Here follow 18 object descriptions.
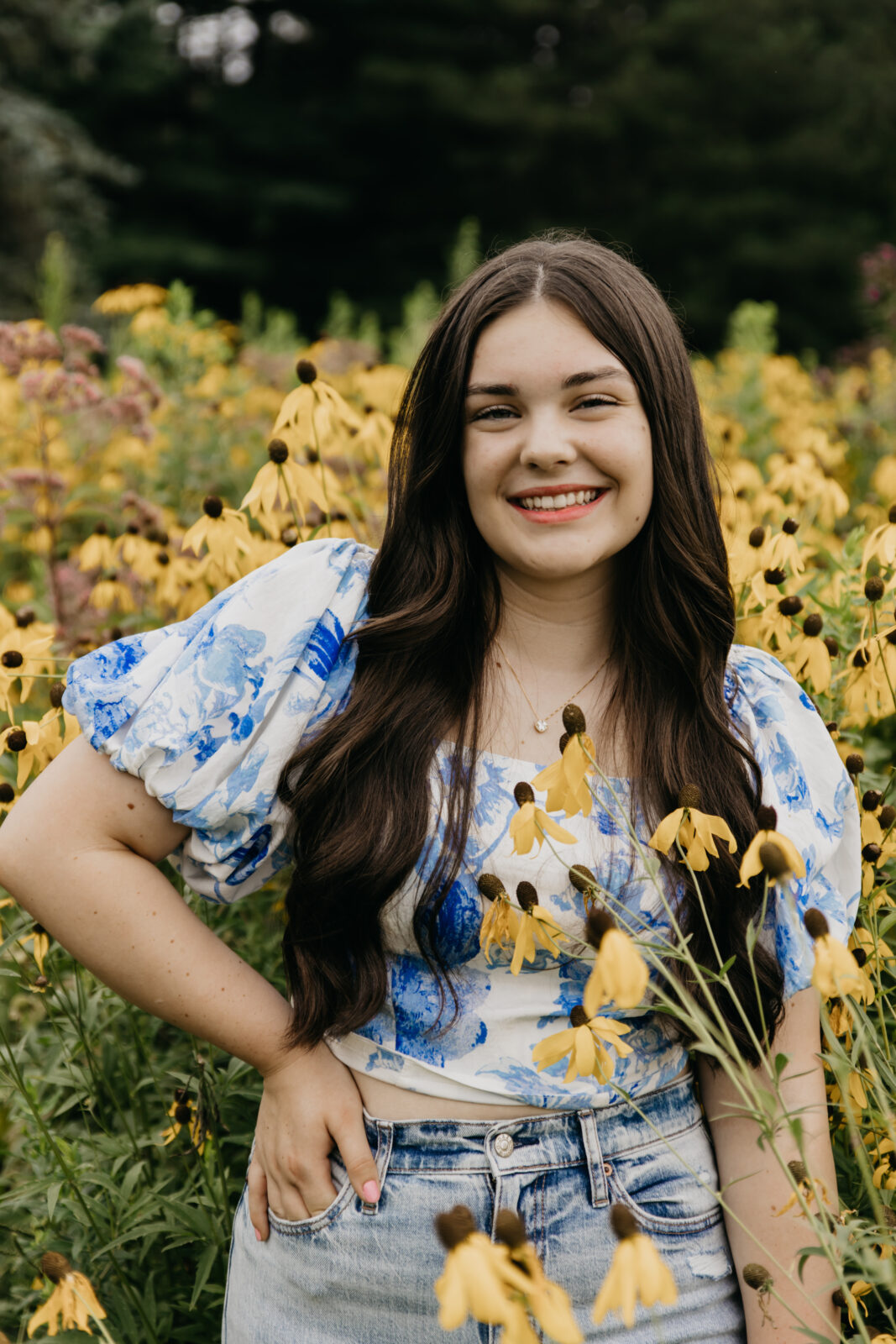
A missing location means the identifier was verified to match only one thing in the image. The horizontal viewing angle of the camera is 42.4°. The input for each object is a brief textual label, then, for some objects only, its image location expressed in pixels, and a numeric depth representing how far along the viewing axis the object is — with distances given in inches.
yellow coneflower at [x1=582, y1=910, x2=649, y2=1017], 35.3
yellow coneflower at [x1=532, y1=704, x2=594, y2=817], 45.6
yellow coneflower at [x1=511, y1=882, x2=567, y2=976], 46.8
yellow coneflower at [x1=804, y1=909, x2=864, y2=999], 37.1
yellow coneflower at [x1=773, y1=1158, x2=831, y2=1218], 49.4
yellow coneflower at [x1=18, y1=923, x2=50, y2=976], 64.3
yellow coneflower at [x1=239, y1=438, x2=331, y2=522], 72.9
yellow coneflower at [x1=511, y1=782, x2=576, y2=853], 44.8
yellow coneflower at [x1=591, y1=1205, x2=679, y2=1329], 32.6
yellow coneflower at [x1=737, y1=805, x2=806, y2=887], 39.1
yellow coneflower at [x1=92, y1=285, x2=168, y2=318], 155.6
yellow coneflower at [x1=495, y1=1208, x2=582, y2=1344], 31.4
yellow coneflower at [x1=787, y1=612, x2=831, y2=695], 71.4
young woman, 53.0
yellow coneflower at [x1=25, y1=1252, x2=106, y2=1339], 41.1
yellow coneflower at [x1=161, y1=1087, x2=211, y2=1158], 67.1
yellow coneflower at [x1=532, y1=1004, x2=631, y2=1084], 42.2
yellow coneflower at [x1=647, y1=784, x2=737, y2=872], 47.5
